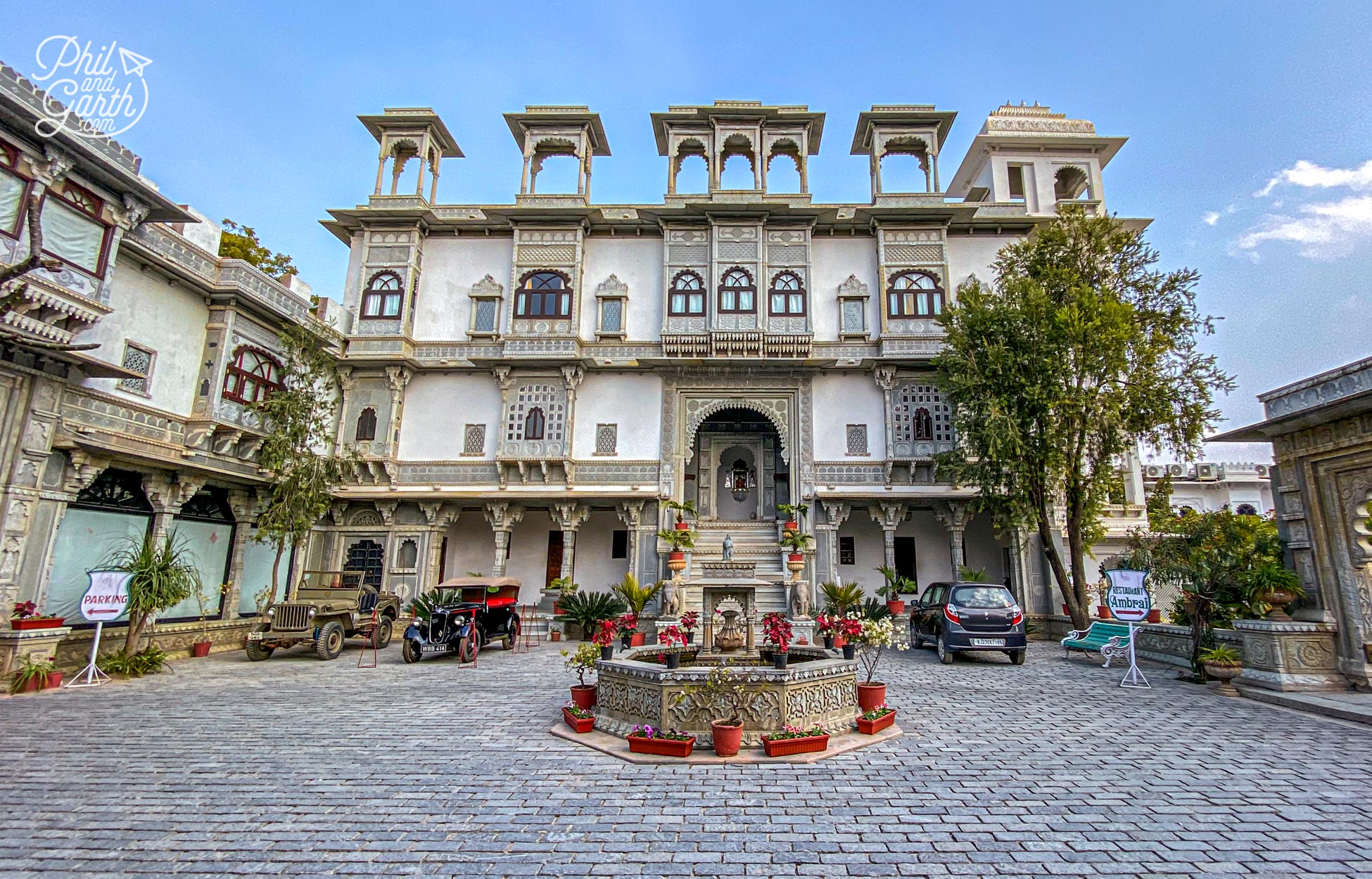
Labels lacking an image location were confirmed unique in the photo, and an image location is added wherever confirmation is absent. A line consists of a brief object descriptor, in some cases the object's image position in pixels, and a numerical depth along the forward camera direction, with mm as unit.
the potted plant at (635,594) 17094
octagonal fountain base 6738
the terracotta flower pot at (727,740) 6332
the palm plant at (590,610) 17094
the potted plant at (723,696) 6668
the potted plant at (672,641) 6859
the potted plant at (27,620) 9945
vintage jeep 13398
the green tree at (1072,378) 15148
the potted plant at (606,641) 7844
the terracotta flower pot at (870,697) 7727
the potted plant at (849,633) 8188
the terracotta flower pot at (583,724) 7309
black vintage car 13234
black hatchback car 12383
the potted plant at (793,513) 18234
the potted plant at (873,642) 7738
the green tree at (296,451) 15398
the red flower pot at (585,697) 7762
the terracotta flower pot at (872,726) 7125
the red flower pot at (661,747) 6316
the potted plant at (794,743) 6371
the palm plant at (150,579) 11773
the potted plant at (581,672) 7773
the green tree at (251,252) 20875
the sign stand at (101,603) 10453
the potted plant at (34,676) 9633
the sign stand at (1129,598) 10555
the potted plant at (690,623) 8438
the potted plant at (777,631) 7695
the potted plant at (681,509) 18734
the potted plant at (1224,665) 9625
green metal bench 12414
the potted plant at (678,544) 17656
